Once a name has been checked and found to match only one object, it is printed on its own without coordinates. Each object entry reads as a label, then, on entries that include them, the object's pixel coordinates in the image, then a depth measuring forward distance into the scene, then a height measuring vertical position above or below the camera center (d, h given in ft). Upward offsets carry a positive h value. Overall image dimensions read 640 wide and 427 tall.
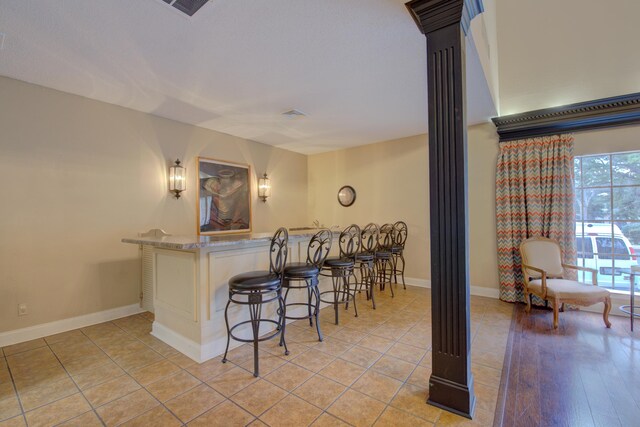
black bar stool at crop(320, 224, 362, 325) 10.27 -1.77
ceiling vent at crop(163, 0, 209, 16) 6.07 +4.58
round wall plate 18.17 +1.26
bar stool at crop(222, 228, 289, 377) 7.14 -1.77
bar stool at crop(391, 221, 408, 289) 15.06 -1.52
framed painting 14.05 +1.03
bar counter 7.83 -2.01
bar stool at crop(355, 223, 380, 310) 11.68 -1.83
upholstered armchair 9.78 -2.63
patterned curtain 11.66 +0.58
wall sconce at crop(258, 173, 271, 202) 16.89 +1.70
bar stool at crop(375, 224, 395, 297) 13.33 -1.85
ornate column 5.67 +0.14
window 11.10 -0.10
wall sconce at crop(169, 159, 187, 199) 12.77 +1.75
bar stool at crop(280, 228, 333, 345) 8.55 -1.68
